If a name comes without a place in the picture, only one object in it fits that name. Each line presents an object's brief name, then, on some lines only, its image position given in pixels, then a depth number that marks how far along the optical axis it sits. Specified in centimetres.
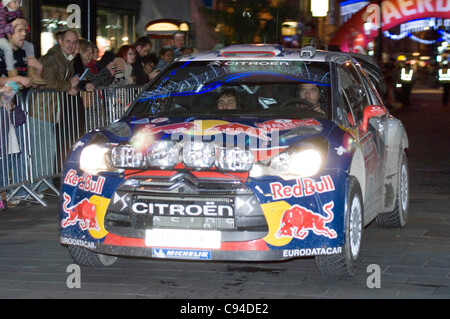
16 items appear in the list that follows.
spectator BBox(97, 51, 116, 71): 1346
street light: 2036
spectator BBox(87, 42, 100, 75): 1293
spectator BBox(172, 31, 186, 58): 1611
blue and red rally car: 611
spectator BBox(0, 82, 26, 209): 982
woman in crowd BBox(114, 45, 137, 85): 1356
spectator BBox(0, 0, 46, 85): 1018
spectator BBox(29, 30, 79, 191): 1067
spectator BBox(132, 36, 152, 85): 1402
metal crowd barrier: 1005
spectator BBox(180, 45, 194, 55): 1611
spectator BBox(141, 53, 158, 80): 1516
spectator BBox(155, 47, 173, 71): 1562
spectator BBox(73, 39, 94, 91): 1243
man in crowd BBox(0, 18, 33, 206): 987
